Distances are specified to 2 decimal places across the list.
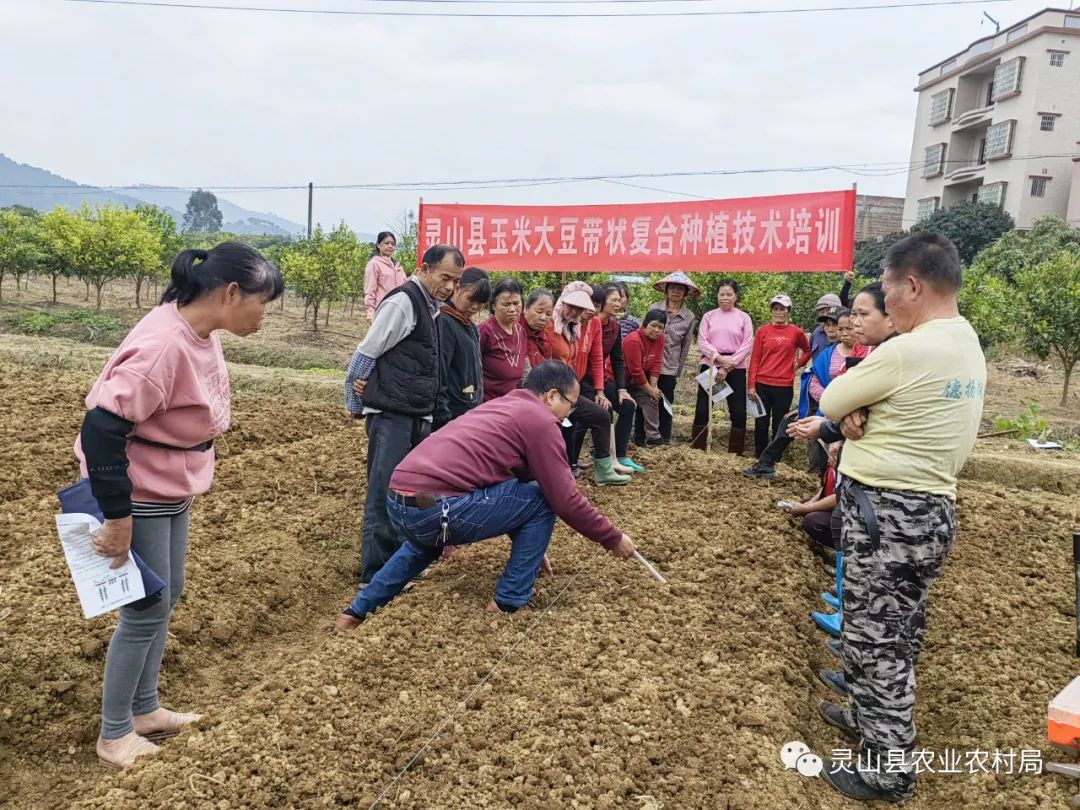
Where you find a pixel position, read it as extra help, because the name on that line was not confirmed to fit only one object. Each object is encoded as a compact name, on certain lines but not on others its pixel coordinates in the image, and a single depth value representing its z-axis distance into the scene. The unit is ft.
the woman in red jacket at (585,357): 16.29
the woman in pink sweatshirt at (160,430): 6.56
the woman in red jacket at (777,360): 19.48
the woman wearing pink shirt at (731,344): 20.72
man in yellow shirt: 7.39
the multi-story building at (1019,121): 95.66
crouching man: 9.77
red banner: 21.35
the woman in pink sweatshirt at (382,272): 25.68
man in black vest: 11.57
